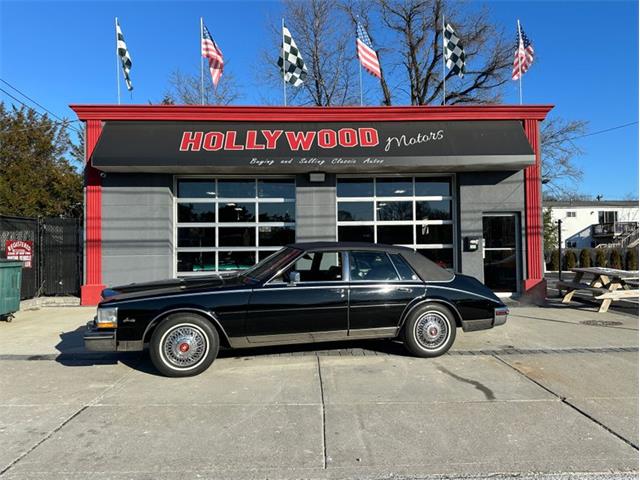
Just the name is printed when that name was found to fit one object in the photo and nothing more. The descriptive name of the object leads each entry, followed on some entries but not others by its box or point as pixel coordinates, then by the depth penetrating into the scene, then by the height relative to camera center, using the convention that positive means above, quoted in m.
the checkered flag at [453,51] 12.41 +5.34
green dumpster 8.64 -0.68
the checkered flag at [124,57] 11.88 +5.03
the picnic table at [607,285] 9.65 -0.81
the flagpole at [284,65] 12.16 +4.91
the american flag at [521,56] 12.23 +5.14
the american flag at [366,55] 12.59 +5.30
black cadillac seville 5.32 -0.70
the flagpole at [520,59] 12.22 +5.00
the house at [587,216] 52.38 +3.69
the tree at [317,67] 24.19 +9.83
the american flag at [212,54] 12.04 +5.14
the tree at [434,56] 24.61 +10.61
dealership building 10.60 +1.60
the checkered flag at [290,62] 12.30 +5.06
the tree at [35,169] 19.30 +3.78
